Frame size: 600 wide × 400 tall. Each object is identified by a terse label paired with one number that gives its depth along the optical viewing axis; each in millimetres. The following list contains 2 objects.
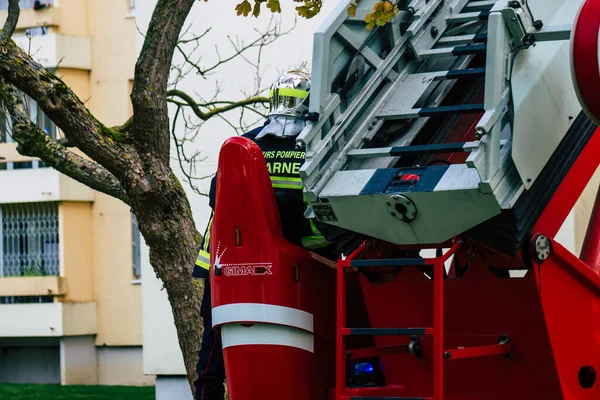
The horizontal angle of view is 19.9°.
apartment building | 29957
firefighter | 8086
